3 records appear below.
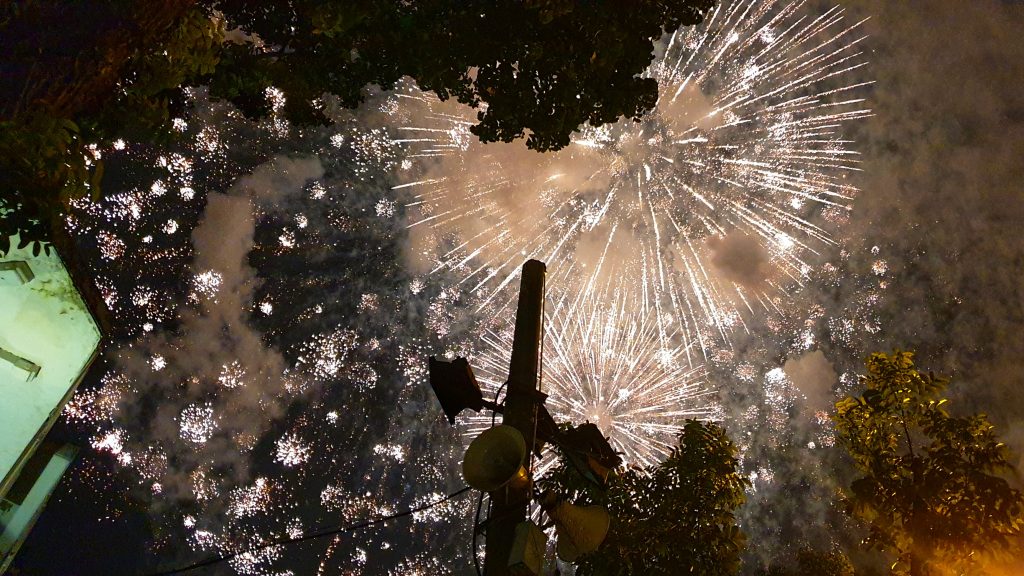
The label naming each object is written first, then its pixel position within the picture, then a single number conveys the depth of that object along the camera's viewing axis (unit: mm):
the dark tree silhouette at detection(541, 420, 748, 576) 8398
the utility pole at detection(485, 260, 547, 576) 3217
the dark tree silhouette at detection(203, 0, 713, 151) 6418
